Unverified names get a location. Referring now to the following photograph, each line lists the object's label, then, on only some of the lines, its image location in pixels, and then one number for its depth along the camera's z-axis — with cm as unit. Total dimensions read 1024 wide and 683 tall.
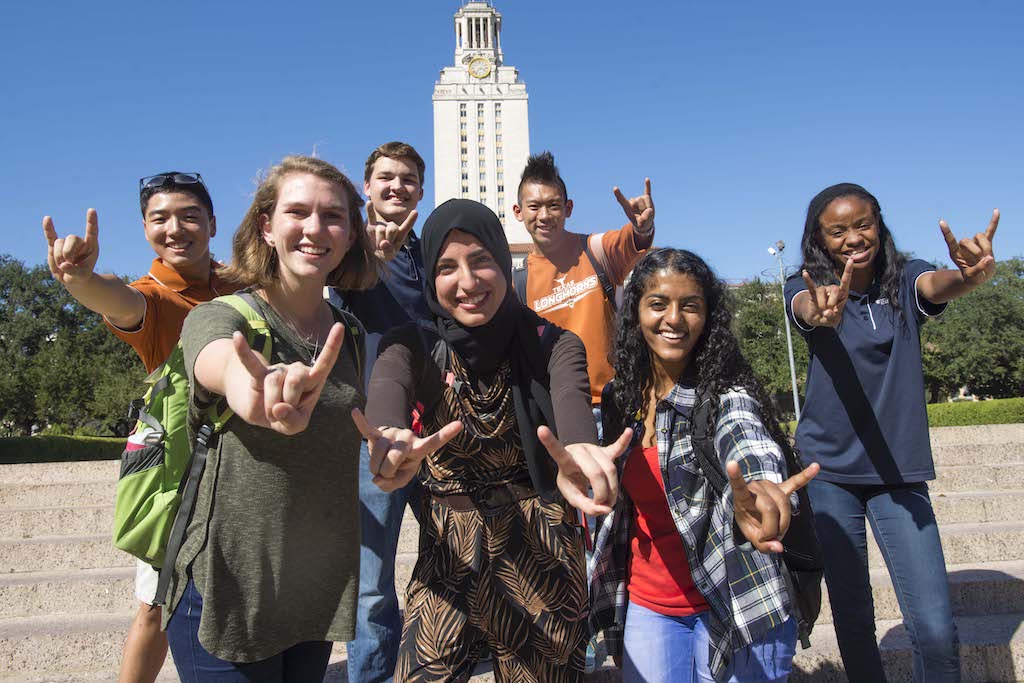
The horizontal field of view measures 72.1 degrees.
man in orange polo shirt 256
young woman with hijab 219
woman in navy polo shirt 287
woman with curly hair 219
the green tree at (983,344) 3747
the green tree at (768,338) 4041
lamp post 3193
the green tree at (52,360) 2725
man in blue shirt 304
